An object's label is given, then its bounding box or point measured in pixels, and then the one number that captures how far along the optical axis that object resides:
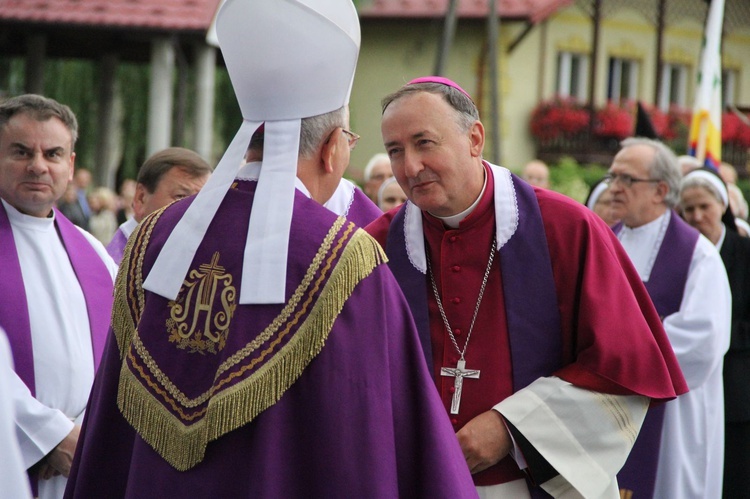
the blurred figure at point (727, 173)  11.22
